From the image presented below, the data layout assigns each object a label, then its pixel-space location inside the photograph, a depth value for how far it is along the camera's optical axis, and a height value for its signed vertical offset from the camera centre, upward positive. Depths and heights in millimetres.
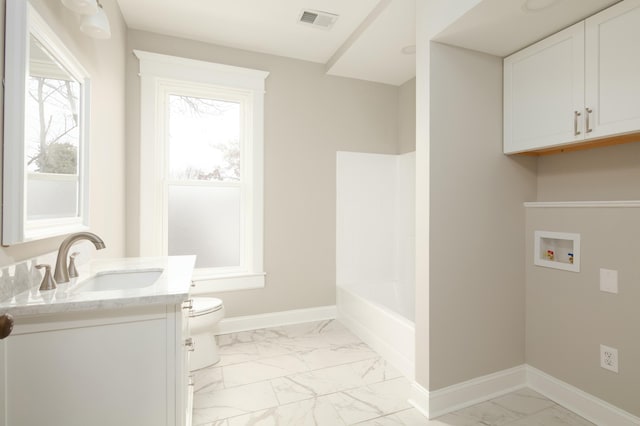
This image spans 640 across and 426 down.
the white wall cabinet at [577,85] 1484 +722
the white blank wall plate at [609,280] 1704 -356
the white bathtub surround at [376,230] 3311 -161
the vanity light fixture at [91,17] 1358 +919
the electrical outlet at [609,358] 1691 -783
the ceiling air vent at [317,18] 2426 +1580
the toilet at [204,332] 2199 -862
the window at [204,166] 2695 +449
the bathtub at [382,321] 2207 -914
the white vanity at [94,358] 1000 -498
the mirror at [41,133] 1068 +339
